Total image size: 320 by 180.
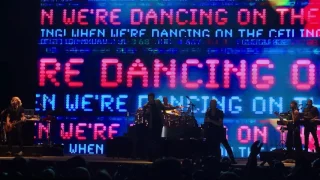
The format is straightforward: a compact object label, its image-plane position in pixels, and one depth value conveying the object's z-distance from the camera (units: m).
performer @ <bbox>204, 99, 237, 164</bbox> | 16.83
